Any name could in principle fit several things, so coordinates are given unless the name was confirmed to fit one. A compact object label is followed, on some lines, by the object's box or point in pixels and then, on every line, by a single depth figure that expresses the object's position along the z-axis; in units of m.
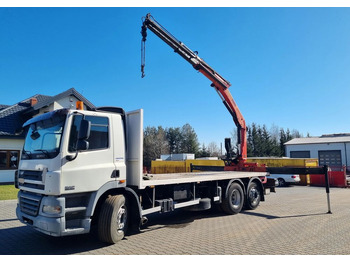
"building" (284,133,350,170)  32.59
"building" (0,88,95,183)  17.02
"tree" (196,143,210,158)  59.38
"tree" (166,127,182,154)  68.36
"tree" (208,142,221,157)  81.30
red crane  11.68
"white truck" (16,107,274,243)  5.02
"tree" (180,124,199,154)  63.04
